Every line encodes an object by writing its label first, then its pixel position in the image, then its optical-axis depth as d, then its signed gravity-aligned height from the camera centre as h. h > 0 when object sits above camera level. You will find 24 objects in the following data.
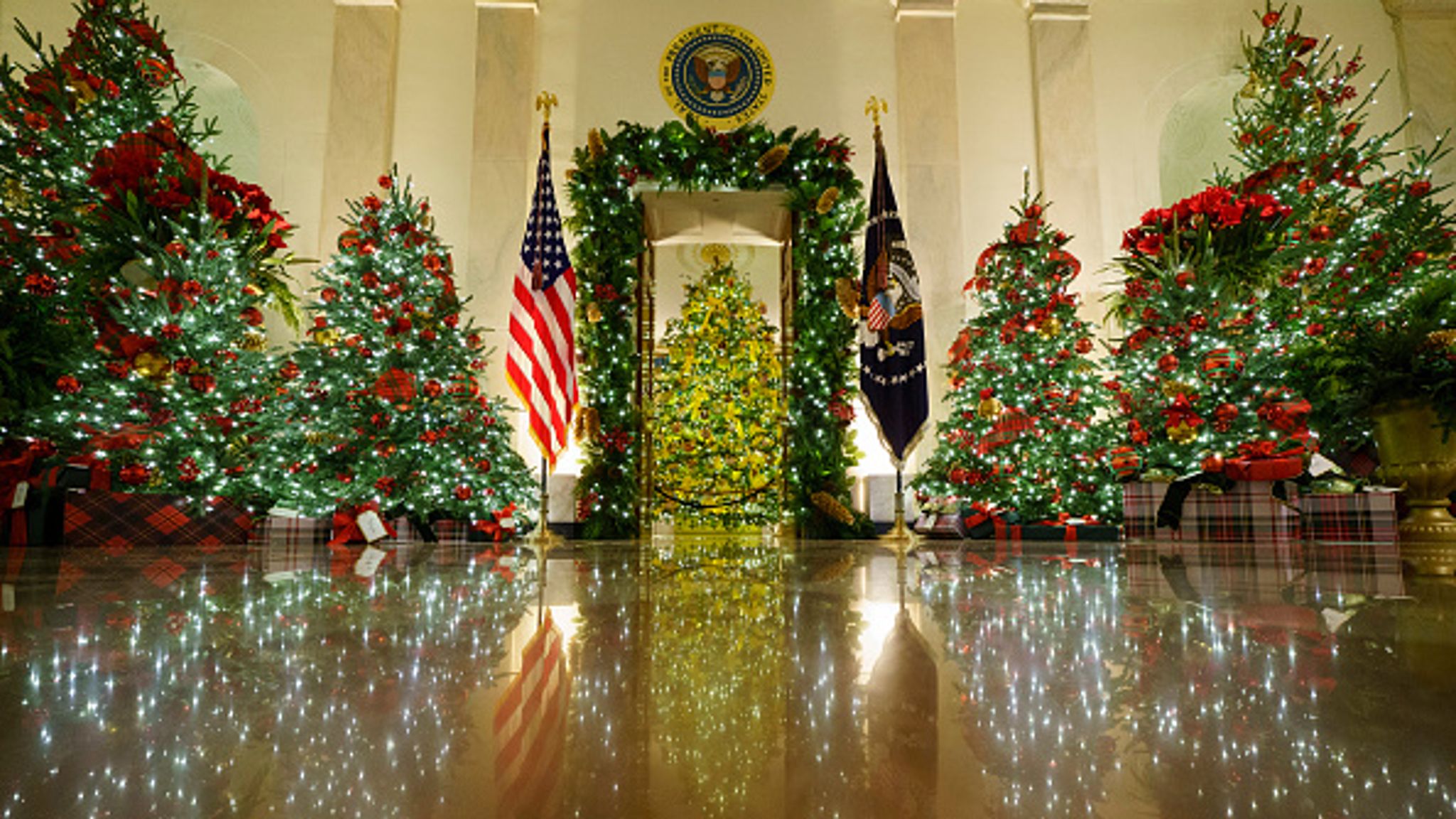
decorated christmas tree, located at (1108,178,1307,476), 5.23 +1.17
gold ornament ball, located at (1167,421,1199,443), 5.21 +0.40
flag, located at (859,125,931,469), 6.78 +1.34
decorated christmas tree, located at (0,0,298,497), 4.80 +1.53
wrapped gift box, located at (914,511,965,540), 6.43 -0.27
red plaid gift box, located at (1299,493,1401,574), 3.05 -0.15
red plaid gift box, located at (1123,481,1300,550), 3.66 -0.12
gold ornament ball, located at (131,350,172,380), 4.80 +0.78
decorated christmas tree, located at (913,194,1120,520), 6.58 +0.82
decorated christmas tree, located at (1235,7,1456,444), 6.58 +2.74
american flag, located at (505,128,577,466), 6.08 +1.19
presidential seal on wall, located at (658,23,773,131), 8.85 +4.69
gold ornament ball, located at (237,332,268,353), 5.45 +1.04
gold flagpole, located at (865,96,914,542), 5.43 -0.26
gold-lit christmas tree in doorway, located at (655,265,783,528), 11.28 +1.28
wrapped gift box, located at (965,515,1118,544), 6.17 -0.30
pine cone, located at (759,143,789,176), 7.59 +3.23
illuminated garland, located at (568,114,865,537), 7.32 +2.22
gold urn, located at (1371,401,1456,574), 2.89 +0.09
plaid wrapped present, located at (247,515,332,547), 4.78 -0.23
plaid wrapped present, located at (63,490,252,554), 4.11 -0.16
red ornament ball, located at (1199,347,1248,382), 5.31 +0.86
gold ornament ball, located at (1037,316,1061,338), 6.90 +1.43
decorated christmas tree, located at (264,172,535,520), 5.64 +0.72
